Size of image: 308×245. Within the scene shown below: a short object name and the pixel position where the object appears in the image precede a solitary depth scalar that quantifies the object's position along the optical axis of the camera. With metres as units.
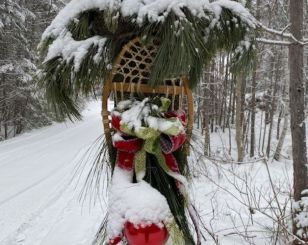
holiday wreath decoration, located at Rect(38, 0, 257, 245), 1.00
